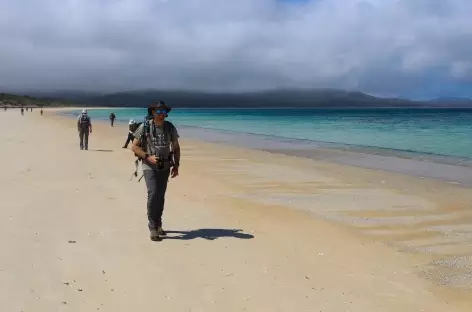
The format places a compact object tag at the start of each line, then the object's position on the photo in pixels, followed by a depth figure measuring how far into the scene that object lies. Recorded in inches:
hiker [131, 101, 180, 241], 281.4
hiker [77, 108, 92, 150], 885.8
